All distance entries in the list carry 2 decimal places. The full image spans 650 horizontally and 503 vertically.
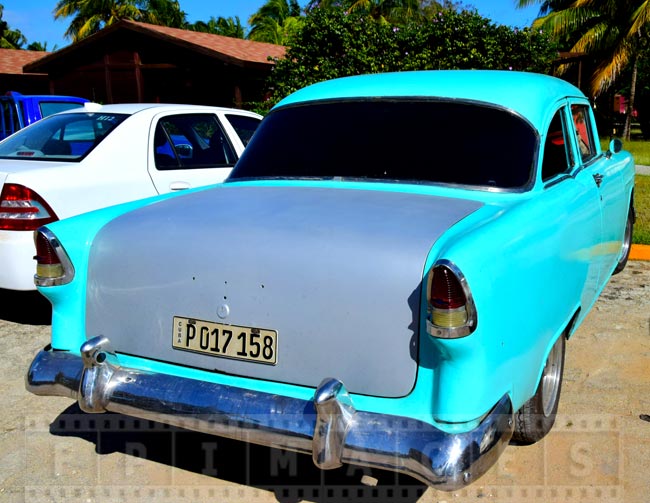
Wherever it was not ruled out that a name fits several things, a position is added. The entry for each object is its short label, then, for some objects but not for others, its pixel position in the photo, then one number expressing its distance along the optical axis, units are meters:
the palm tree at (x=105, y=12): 33.75
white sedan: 5.00
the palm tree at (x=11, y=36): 47.88
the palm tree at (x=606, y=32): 24.19
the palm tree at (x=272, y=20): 35.97
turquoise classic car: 2.47
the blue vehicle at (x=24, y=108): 10.77
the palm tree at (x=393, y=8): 28.61
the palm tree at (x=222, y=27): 44.47
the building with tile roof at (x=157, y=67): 20.27
